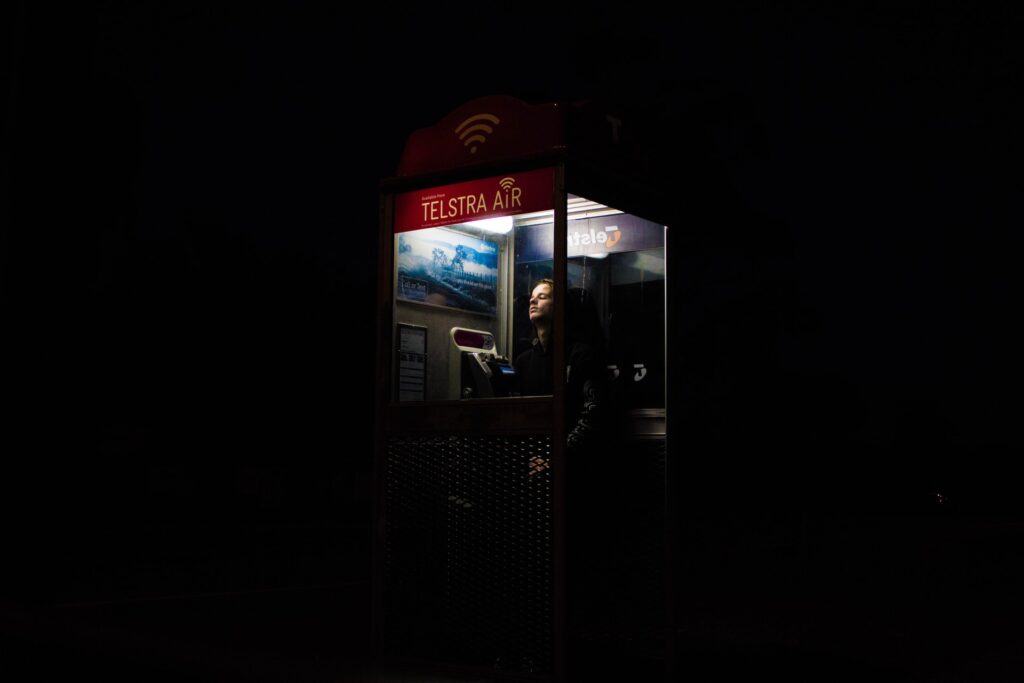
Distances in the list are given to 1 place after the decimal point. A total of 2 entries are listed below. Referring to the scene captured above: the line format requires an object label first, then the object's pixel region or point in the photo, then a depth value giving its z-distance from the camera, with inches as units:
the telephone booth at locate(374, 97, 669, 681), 224.7
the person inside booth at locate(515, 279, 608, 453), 240.7
